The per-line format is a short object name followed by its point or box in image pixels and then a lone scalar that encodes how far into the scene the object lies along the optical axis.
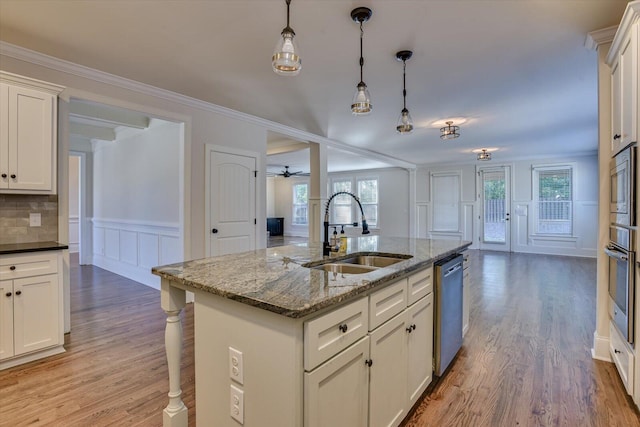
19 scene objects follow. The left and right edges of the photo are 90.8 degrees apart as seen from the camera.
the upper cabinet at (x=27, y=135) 2.39
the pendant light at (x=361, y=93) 2.05
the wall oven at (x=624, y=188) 1.78
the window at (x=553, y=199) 7.69
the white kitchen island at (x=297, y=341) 1.11
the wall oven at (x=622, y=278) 1.81
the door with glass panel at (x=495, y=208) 8.45
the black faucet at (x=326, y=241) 2.24
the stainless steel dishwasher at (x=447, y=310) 2.10
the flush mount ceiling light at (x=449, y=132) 4.60
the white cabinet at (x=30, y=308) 2.33
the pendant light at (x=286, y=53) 1.66
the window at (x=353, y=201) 10.54
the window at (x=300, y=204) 12.38
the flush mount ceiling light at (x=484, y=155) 6.77
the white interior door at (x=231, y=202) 4.05
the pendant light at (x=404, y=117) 2.63
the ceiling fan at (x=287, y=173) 10.13
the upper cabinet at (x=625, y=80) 1.76
